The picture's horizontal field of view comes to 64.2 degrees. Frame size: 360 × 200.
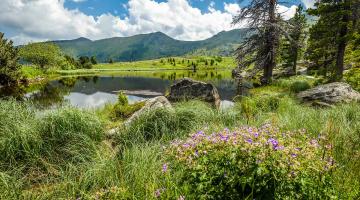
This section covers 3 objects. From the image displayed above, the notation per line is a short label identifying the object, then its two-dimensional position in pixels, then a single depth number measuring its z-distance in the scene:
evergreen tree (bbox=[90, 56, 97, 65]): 175.62
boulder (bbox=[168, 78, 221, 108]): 18.59
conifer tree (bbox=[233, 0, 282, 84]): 28.69
